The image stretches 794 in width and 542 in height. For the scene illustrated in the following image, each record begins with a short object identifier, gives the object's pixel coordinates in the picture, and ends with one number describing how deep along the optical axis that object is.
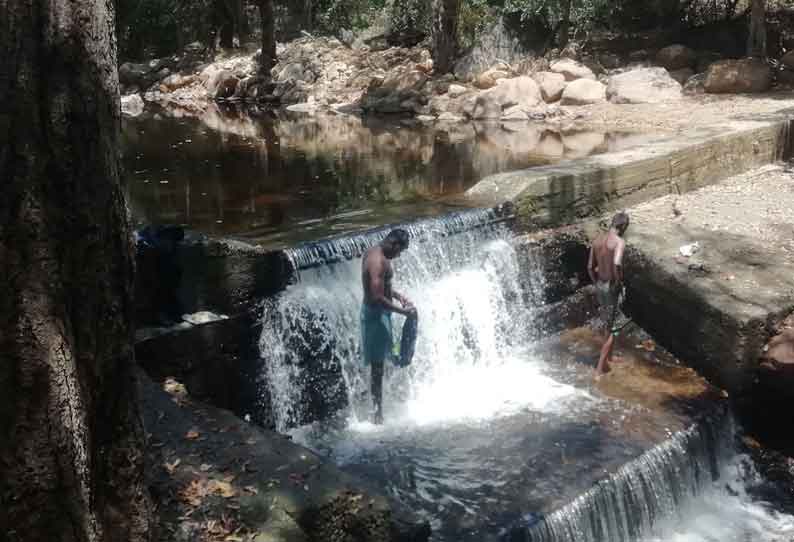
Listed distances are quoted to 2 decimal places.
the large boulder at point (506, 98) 21.12
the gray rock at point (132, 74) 34.94
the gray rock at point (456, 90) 22.78
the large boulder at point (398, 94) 23.33
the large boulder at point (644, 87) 19.80
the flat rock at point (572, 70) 21.89
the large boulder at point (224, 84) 30.44
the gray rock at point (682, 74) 20.80
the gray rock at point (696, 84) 19.69
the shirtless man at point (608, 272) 7.86
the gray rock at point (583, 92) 20.83
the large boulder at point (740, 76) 18.50
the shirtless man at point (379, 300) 6.79
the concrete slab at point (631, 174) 9.81
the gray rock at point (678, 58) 21.72
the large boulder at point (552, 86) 21.34
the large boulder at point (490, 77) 22.98
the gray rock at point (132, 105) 26.65
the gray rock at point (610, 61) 23.00
